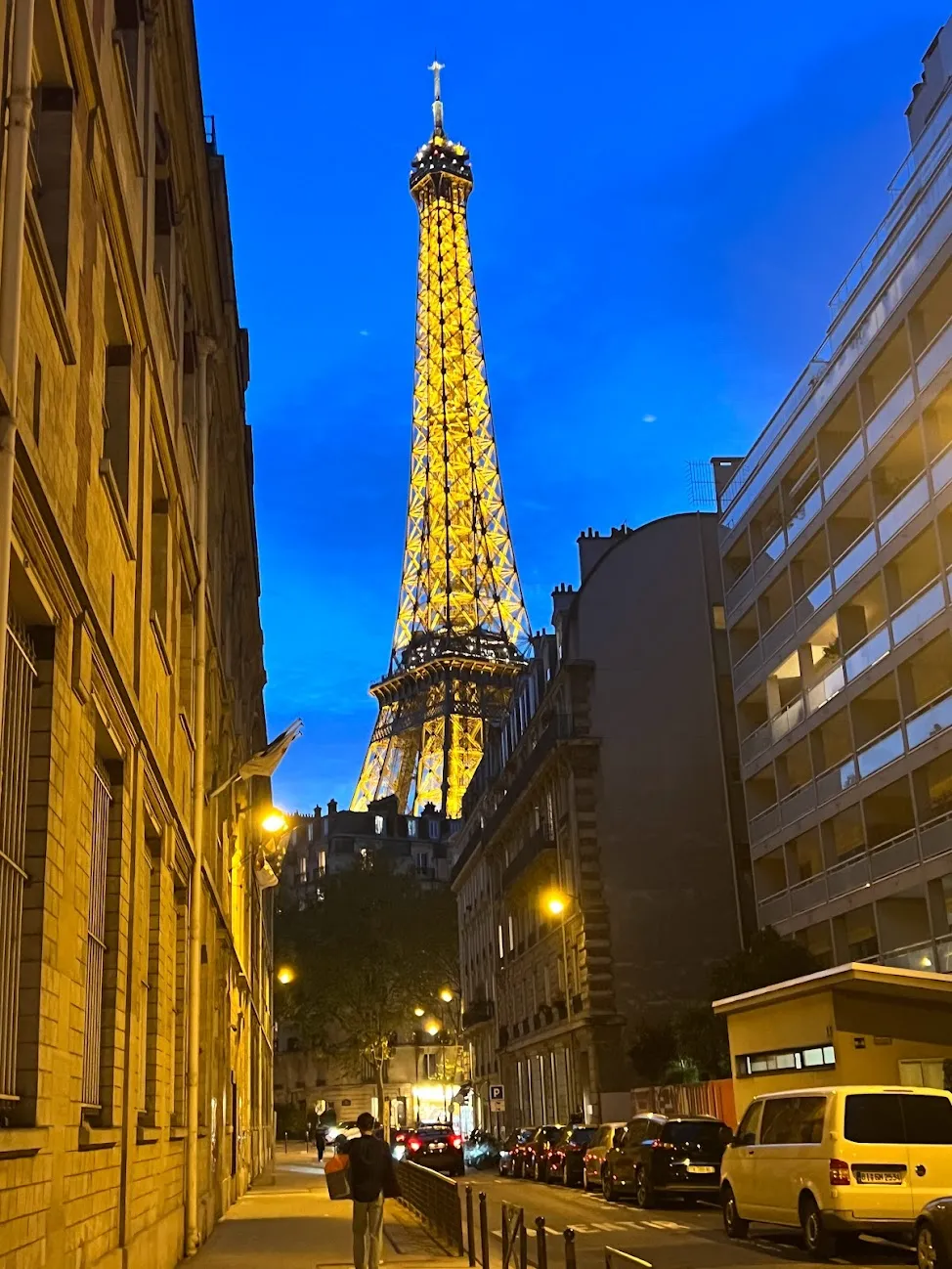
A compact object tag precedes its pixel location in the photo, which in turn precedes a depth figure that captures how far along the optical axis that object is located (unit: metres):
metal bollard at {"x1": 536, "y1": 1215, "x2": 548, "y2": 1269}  11.29
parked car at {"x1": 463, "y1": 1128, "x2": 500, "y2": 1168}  53.78
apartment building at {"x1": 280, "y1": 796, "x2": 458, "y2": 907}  127.44
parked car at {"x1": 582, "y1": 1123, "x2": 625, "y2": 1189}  32.56
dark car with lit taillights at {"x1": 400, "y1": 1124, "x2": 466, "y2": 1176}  44.00
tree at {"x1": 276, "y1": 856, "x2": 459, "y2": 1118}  87.25
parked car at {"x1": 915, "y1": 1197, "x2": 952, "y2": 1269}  13.40
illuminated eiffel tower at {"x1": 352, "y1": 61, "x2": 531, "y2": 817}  121.62
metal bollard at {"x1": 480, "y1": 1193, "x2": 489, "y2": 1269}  14.93
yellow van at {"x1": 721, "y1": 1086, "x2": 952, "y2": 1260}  16.78
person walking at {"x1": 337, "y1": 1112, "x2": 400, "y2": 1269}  14.95
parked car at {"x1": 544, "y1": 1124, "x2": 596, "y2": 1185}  35.91
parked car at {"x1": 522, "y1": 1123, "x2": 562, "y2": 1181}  39.31
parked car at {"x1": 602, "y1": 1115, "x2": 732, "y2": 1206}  27.09
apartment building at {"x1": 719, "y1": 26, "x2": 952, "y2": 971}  33.84
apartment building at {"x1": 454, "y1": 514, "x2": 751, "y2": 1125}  50.75
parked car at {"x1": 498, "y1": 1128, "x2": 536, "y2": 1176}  43.22
